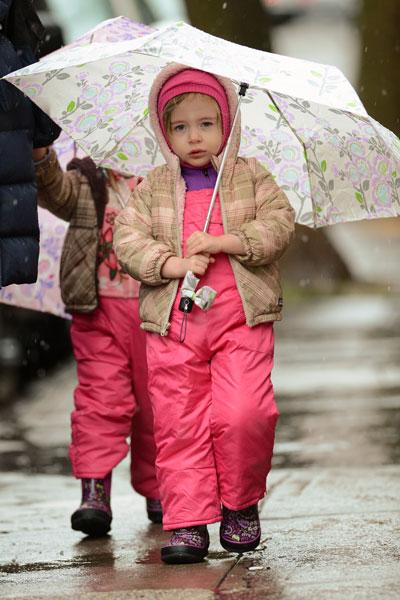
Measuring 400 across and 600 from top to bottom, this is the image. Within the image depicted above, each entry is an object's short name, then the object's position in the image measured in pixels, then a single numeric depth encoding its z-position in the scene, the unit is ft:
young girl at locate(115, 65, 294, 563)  32.12
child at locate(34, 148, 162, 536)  37.91
